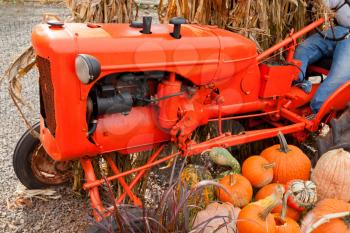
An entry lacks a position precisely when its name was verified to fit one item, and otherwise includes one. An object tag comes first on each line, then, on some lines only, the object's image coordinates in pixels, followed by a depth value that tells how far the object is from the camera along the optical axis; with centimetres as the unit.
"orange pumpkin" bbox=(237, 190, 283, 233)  202
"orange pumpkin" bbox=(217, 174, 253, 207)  247
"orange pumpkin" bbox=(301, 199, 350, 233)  212
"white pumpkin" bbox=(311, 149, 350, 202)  243
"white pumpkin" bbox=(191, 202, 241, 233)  213
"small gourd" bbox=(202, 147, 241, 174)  264
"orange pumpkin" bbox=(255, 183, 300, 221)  239
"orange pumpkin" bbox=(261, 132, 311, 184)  267
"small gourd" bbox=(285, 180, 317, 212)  232
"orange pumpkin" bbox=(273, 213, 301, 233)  209
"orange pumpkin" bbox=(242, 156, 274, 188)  262
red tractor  213
